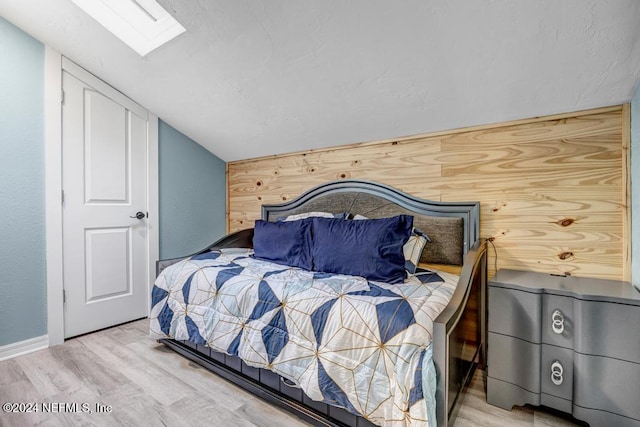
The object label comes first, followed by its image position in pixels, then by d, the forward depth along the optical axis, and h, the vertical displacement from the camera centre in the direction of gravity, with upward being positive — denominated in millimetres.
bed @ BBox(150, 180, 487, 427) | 1043 -458
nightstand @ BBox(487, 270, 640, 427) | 1146 -579
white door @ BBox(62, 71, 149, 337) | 2145 +35
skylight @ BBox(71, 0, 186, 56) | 1715 +1150
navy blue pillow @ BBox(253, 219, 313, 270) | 1935 -229
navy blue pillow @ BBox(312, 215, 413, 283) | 1558 -214
